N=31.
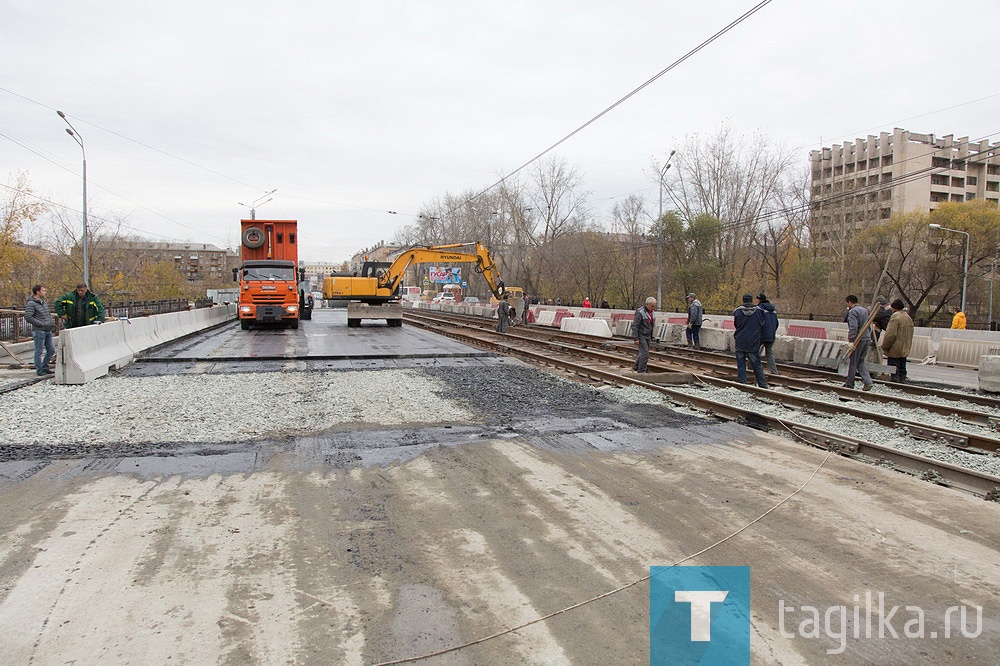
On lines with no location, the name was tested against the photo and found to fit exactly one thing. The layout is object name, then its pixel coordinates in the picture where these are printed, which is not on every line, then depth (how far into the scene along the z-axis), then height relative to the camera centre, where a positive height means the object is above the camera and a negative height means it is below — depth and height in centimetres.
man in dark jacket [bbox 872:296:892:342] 1286 -31
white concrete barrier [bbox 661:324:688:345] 2164 -127
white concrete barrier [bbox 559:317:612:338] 2418 -114
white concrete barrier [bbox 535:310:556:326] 3146 -98
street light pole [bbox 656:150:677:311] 3684 +210
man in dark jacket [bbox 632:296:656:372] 1298 -66
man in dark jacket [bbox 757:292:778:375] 1197 -44
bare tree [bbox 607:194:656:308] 5241 +326
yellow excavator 2870 +56
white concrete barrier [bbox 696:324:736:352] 1920 -128
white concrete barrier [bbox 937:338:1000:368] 1681 -142
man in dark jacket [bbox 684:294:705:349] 1931 -72
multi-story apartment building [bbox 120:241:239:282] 15023 +1089
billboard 8744 +333
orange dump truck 2447 +68
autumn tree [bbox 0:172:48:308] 3086 +202
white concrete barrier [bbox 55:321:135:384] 1129 -116
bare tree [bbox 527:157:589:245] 6750 +961
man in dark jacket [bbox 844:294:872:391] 1151 -79
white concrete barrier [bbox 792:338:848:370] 1546 -135
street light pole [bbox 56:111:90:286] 2520 +668
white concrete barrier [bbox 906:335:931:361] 1881 -148
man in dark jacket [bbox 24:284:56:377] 1180 -57
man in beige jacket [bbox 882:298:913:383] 1260 -82
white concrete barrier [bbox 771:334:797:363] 1697 -135
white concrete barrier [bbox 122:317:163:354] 1548 -103
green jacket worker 1304 -26
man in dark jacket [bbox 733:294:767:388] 1139 -59
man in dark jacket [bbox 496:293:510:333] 2445 -55
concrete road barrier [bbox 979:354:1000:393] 1230 -147
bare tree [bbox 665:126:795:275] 4869 +842
